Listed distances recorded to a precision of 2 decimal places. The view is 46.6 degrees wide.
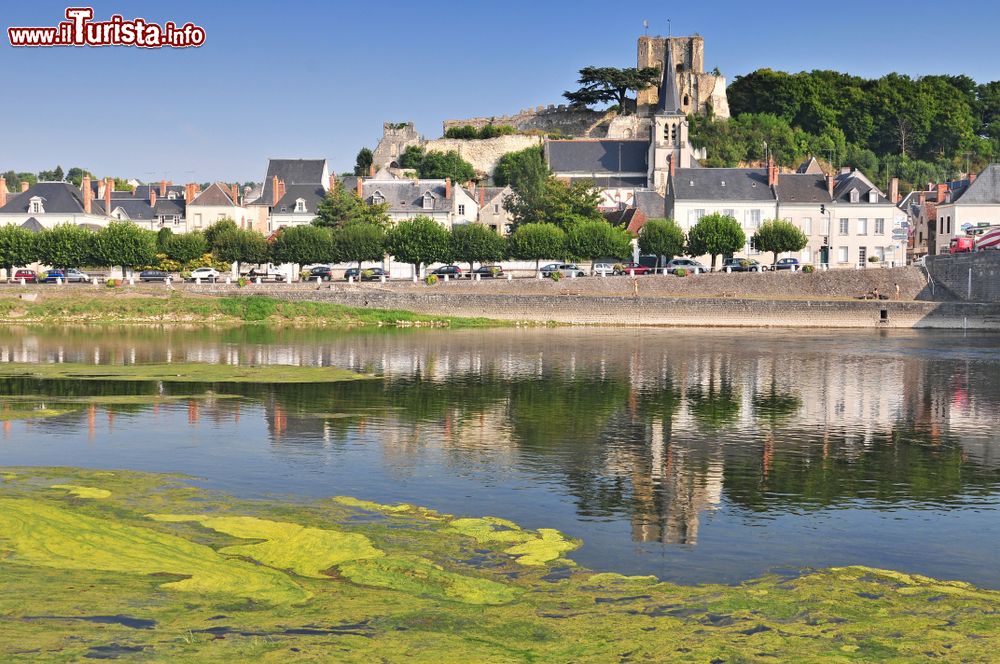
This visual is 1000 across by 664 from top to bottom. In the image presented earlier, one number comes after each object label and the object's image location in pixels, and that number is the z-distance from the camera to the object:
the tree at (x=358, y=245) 74.12
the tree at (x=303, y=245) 74.00
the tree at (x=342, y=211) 84.06
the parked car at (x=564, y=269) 68.44
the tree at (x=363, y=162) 116.01
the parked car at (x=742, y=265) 69.69
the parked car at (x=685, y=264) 69.71
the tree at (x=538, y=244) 74.50
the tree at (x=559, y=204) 84.44
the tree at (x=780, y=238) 74.50
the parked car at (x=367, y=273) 70.94
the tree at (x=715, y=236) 73.25
